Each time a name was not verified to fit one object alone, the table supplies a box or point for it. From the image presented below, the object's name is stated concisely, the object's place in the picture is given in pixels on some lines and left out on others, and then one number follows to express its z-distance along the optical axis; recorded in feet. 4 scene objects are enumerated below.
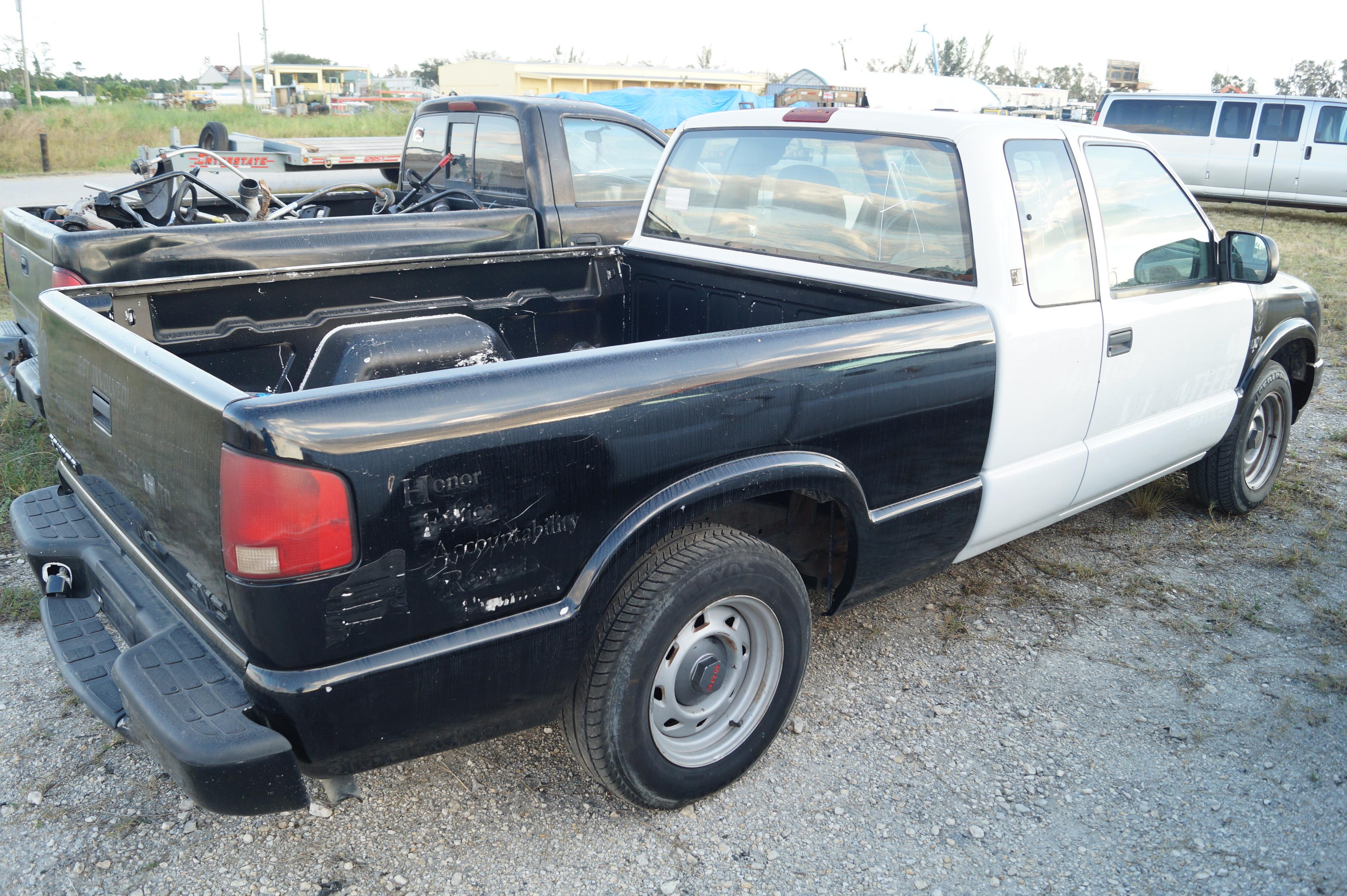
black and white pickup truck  6.41
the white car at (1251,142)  51.21
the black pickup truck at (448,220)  14.40
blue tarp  63.87
